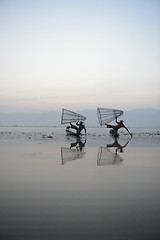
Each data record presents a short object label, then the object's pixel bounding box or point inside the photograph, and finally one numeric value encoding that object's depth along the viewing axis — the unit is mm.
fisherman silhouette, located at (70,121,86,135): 36475
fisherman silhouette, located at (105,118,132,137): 33000
